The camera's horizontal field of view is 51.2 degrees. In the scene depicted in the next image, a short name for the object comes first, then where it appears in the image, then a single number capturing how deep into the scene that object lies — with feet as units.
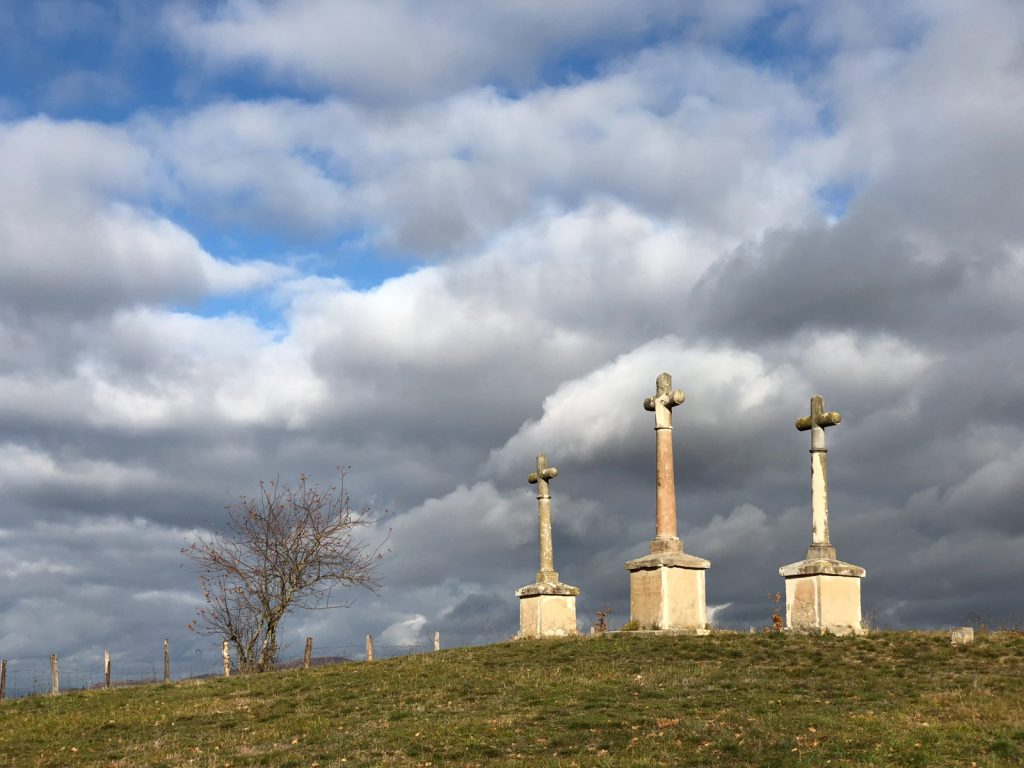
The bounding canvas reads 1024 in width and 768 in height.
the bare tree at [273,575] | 111.65
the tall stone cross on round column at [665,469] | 87.81
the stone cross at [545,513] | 99.60
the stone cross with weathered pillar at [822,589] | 78.95
